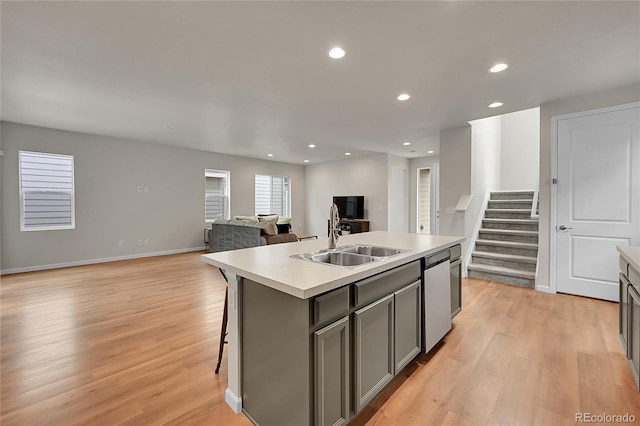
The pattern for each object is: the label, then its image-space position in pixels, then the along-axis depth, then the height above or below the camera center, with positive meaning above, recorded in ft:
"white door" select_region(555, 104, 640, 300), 10.50 +0.56
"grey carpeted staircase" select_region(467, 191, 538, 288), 13.83 -1.78
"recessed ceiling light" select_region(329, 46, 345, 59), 7.83 +4.60
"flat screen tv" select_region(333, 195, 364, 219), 26.48 +0.46
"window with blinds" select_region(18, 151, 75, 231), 16.22 +1.22
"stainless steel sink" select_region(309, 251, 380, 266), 6.80 -1.21
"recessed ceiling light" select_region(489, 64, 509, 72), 8.76 +4.63
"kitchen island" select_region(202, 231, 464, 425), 4.18 -2.18
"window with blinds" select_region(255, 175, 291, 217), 28.48 +1.69
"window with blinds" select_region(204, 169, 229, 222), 24.62 +1.48
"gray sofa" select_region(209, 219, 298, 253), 17.50 -1.72
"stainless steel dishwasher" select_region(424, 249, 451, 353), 7.18 -2.42
